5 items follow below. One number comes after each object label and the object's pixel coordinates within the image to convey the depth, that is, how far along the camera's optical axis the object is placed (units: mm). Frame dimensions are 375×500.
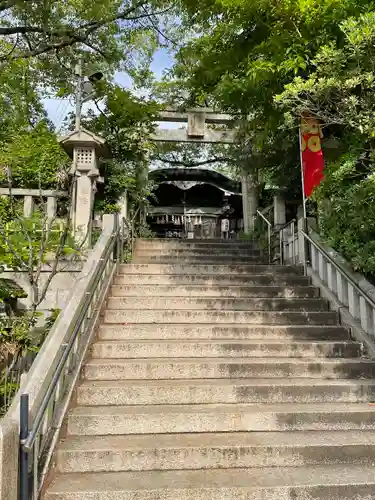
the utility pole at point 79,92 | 8424
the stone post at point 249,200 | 11435
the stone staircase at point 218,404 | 2934
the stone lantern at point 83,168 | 7613
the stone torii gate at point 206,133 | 11578
